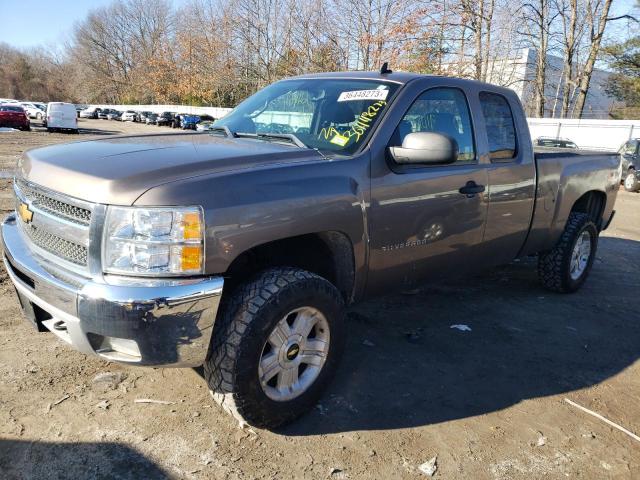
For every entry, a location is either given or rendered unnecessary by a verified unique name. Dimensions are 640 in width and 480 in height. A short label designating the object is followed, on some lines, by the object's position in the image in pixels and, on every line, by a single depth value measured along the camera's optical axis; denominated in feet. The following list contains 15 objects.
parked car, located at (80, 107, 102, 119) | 209.77
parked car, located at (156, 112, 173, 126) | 162.30
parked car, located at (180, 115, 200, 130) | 144.54
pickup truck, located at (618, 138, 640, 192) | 49.90
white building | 96.65
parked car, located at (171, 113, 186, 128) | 157.33
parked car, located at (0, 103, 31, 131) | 98.32
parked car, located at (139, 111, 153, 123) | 179.83
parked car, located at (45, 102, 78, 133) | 101.50
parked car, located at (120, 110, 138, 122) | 192.43
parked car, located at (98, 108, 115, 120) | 209.05
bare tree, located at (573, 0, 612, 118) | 100.73
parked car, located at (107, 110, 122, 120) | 205.98
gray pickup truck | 7.71
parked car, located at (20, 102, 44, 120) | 143.54
